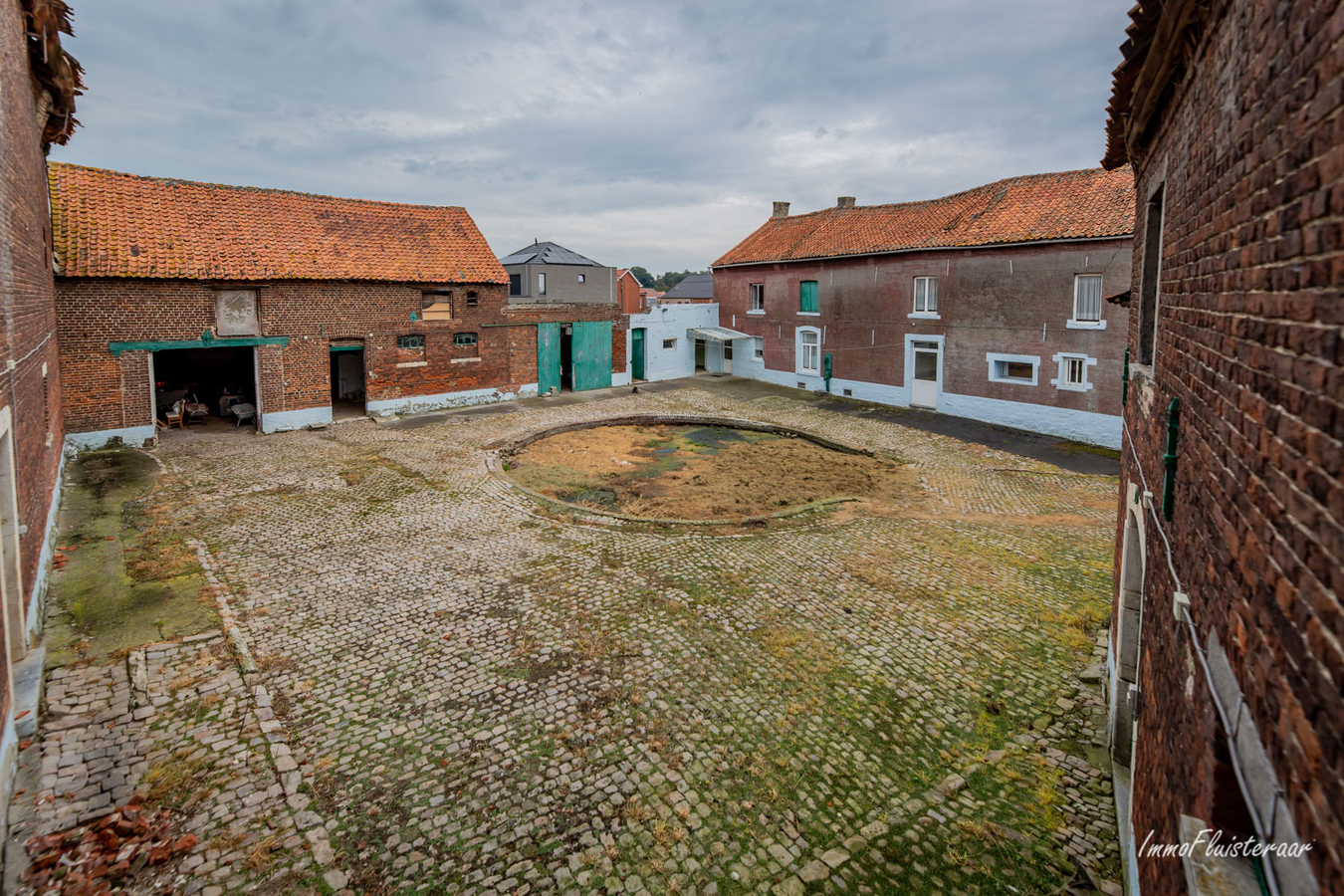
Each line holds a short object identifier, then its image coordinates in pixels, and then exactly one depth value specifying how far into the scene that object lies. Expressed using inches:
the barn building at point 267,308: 647.1
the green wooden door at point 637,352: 1163.9
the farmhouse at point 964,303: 741.3
